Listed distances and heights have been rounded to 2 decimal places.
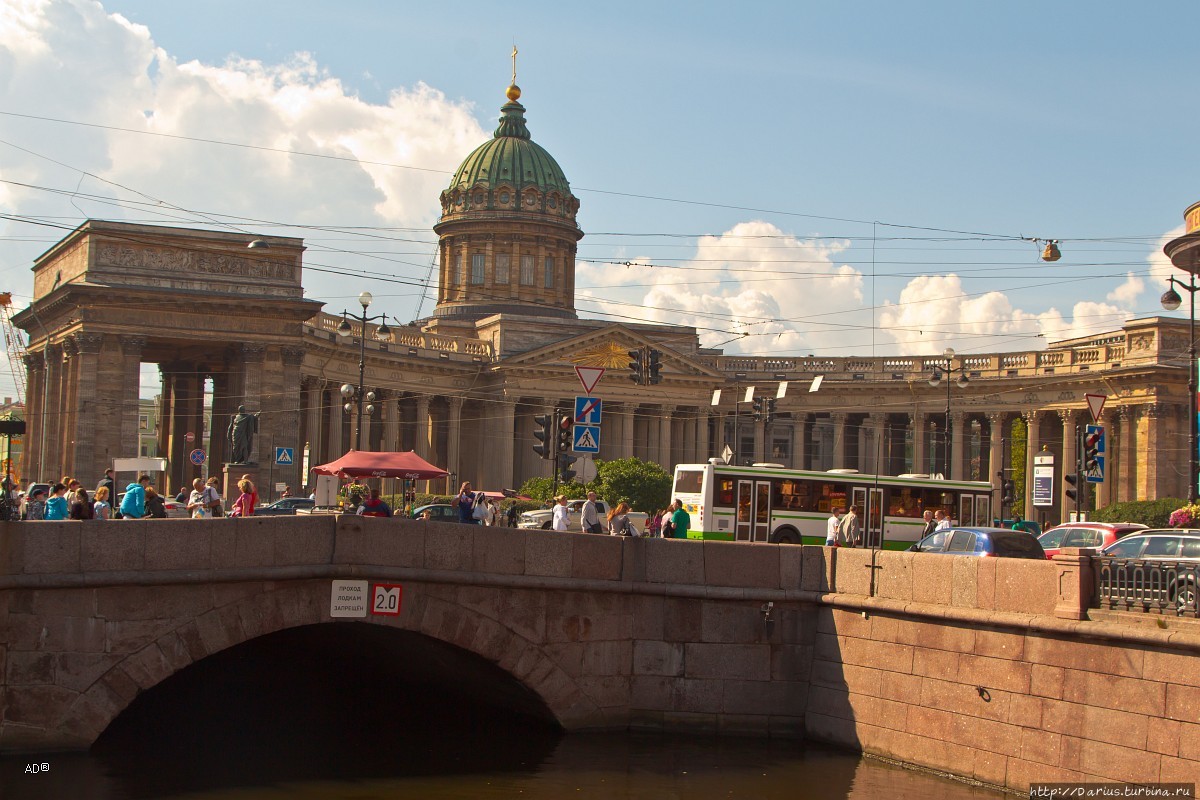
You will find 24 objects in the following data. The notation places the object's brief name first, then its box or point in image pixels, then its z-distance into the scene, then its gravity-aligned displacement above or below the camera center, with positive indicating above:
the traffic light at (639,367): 38.25 +2.90
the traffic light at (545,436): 30.31 +0.81
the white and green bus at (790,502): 40.28 -0.55
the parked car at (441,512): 38.00 -1.08
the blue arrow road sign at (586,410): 28.92 +1.33
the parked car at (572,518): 41.44 -1.30
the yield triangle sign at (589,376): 28.74 +1.97
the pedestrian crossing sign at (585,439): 28.64 +0.73
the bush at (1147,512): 58.19 -0.78
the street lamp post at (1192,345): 36.56 +3.87
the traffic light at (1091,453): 34.88 +0.92
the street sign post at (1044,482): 42.19 +0.23
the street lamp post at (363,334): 42.94 +4.18
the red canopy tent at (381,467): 34.09 +0.07
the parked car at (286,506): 39.47 -1.11
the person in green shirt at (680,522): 29.83 -0.88
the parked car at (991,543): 25.44 -0.98
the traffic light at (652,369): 38.34 +2.89
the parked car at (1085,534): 31.22 -0.95
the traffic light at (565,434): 29.98 +0.86
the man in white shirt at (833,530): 31.55 -1.04
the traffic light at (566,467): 29.75 +0.18
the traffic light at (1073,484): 35.34 +0.16
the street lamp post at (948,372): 52.59 +3.94
